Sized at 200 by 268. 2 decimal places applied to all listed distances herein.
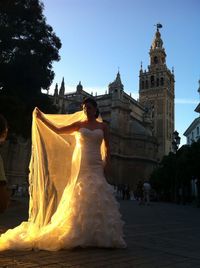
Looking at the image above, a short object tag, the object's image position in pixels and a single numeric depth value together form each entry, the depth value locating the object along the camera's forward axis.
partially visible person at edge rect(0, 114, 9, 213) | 1.73
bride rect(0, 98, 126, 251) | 3.16
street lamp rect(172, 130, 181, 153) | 16.89
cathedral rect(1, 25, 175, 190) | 45.21
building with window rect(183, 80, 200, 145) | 32.72
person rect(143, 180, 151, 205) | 15.27
